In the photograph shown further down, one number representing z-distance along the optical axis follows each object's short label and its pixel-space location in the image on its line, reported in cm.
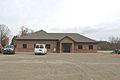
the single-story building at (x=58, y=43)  2108
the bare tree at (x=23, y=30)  3639
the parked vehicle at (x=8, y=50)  1472
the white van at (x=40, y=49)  1495
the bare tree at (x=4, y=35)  3102
